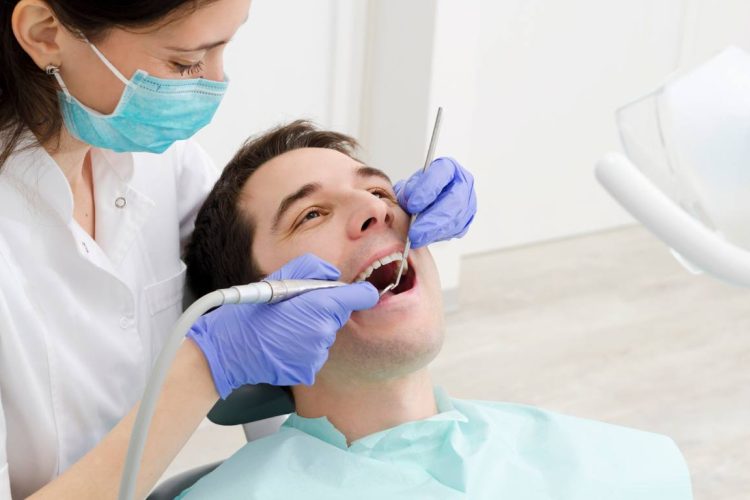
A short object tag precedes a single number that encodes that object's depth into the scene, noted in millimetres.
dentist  1270
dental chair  1541
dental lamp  787
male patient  1449
